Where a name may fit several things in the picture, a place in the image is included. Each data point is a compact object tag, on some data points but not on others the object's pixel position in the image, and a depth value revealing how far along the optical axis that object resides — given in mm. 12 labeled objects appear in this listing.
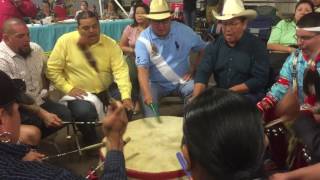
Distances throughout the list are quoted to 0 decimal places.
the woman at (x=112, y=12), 4832
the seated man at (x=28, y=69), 2173
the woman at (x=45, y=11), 4393
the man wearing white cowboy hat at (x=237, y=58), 2276
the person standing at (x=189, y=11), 6171
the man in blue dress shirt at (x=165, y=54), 2527
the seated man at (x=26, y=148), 872
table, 3785
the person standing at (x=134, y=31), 3159
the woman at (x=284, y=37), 2974
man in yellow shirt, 2375
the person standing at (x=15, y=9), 3259
